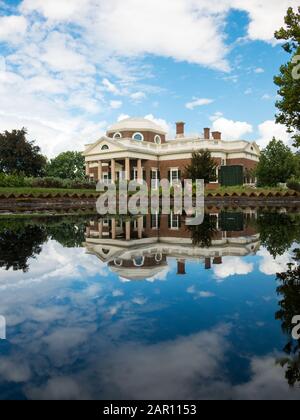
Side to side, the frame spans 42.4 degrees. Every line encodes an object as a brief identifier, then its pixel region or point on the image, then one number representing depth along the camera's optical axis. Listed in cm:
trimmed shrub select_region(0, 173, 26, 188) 2841
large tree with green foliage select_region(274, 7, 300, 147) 1667
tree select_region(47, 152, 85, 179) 7585
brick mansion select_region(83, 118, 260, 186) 4619
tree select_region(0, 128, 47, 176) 3797
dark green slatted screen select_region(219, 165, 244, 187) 4372
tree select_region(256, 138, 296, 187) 3516
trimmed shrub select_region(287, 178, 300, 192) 3147
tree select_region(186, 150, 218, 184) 3559
